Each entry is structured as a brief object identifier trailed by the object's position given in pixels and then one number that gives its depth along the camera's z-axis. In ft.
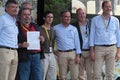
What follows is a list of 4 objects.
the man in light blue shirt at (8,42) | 20.27
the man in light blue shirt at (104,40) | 24.21
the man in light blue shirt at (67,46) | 24.32
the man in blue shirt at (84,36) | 24.89
